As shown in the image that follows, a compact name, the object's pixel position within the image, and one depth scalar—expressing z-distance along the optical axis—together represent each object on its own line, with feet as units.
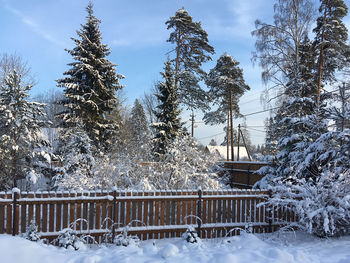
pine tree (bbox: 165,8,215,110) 64.59
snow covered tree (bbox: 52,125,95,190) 27.89
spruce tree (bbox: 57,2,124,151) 43.93
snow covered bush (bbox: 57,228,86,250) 15.81
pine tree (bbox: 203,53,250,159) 80.28
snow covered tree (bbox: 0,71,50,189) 29.63
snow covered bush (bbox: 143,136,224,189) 32.09
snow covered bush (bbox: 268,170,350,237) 16.99
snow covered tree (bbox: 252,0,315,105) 50.70
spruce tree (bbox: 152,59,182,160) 45.73
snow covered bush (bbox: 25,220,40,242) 16.29
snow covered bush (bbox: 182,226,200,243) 16.79
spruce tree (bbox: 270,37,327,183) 27.02
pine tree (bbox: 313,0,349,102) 45.65
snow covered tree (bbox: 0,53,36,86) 60.88
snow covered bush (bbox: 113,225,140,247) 16.53
